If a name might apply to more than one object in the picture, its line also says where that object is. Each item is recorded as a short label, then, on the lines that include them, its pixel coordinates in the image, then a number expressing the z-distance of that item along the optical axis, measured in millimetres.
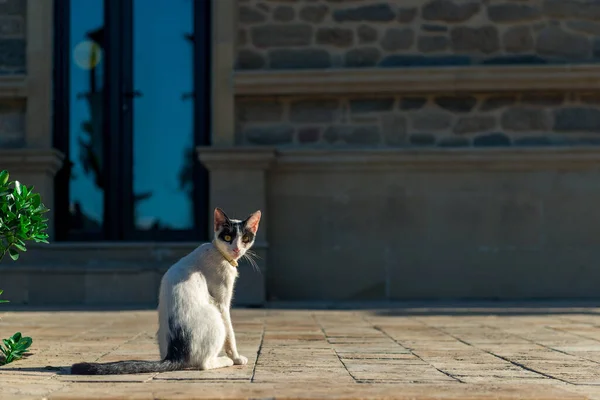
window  9289
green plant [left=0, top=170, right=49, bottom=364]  4250
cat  3941
